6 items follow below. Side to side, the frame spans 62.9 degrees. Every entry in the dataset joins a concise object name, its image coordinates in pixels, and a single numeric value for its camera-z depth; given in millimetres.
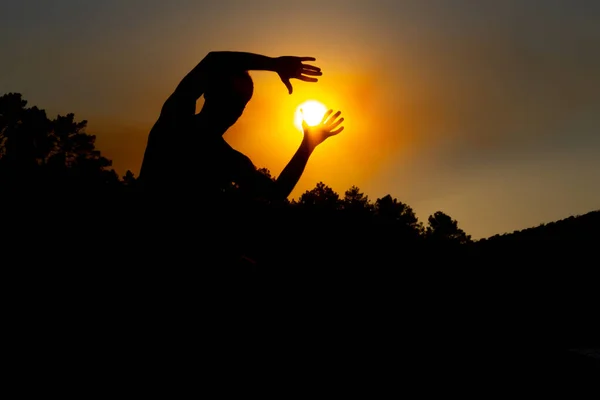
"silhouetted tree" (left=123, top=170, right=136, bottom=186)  49312
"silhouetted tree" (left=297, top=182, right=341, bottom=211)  66375
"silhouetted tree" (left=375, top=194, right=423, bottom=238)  77375
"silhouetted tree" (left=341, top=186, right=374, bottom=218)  74200
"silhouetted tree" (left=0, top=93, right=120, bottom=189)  41688
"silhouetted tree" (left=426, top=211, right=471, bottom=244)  86750
